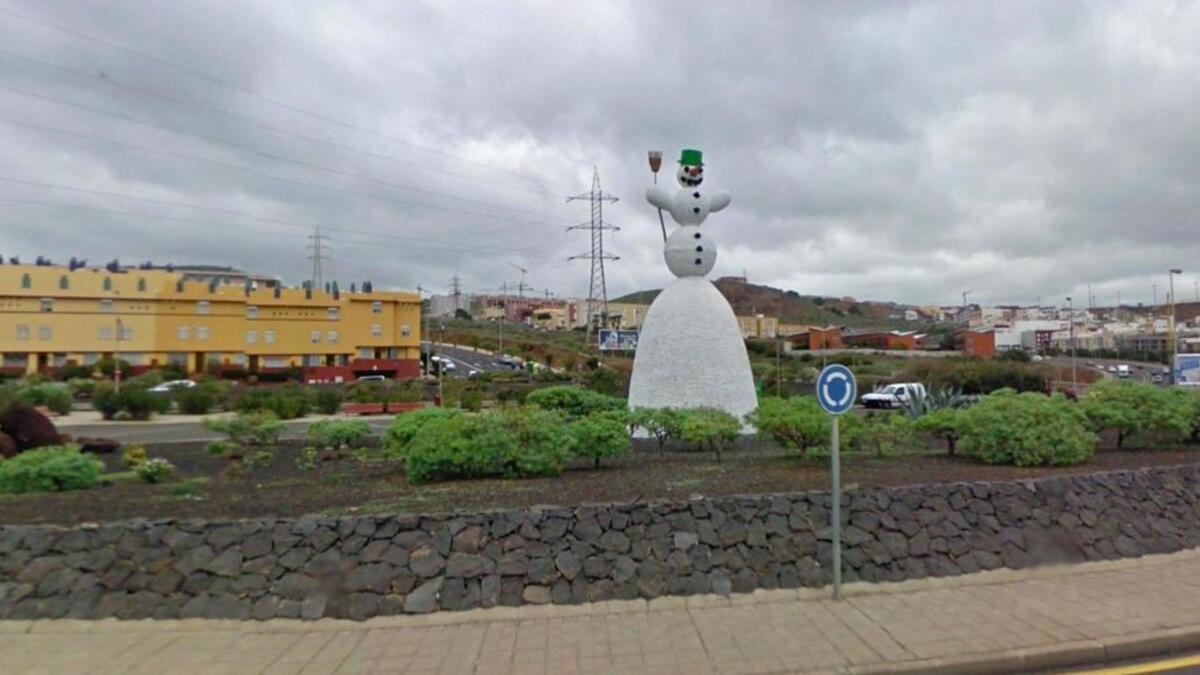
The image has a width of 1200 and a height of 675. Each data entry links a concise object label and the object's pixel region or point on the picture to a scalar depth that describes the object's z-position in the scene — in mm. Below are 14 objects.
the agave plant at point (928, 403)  11502
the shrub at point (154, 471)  8742
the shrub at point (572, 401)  12383
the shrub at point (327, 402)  29609
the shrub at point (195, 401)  28859
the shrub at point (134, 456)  10880
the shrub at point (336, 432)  11227
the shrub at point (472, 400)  24578
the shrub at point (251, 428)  12547
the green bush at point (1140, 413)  8961
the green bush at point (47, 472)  7391
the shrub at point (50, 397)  25383
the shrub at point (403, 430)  8922
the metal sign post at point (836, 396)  4957
